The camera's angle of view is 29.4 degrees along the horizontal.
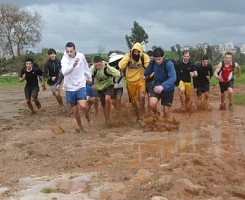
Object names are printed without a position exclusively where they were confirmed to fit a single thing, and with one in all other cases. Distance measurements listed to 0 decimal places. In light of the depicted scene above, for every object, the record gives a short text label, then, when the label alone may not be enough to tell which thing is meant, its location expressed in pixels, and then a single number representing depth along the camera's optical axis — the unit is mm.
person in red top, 13133
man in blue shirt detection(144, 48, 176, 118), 9539
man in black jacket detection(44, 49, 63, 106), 13680
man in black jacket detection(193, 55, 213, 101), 13711
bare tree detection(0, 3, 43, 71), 49125
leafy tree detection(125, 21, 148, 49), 44844
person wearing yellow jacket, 10835
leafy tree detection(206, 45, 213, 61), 40838
